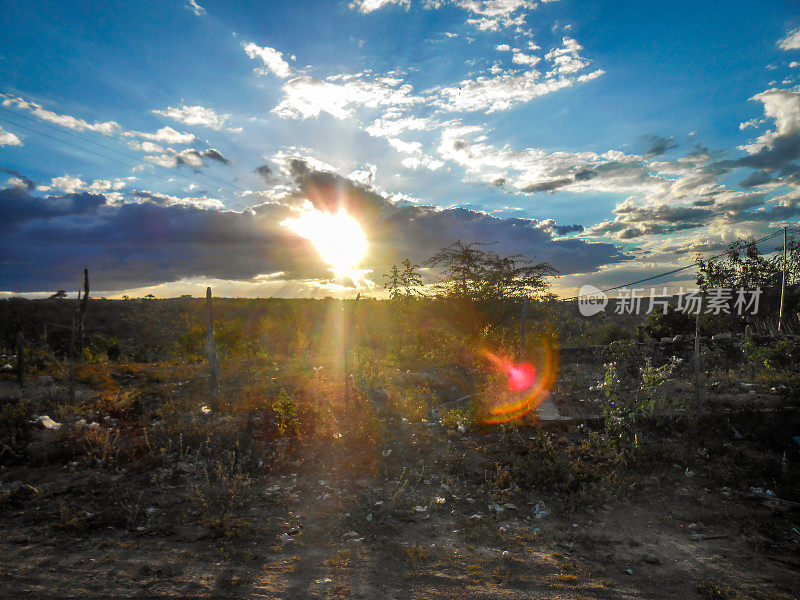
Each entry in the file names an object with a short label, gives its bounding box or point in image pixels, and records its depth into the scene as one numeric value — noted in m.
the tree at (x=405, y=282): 15.51
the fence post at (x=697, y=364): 8.19
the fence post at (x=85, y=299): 8.98
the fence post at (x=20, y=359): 9.30
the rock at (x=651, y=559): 4.21
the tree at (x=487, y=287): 15.83
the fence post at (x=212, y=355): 9.11
